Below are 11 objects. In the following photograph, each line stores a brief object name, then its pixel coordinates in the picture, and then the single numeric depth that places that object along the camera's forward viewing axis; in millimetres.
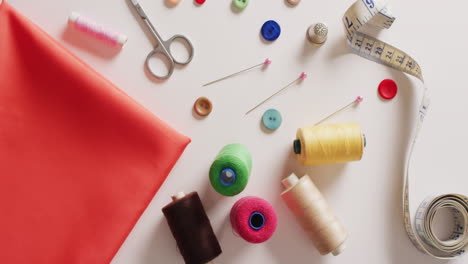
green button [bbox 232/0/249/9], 441
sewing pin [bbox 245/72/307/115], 447
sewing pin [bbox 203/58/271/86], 444
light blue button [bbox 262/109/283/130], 445
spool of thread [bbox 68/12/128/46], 426
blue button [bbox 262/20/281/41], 444
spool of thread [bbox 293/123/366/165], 423
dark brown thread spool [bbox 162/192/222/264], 414
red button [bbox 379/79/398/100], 458
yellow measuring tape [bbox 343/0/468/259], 447
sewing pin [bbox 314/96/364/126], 454
